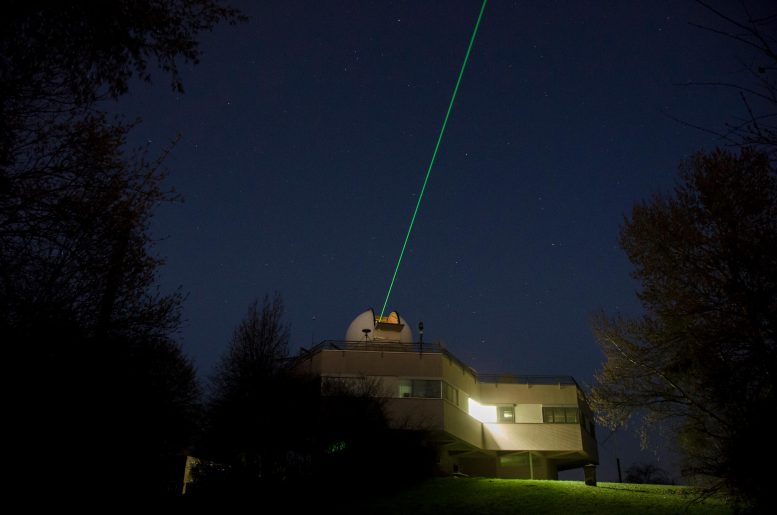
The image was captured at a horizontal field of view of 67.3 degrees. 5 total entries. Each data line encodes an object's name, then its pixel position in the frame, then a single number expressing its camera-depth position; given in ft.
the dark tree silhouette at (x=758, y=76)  11.25
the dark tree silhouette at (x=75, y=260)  25.45
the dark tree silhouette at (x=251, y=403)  89.20
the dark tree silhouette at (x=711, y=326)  34.45
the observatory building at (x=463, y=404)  109.19
